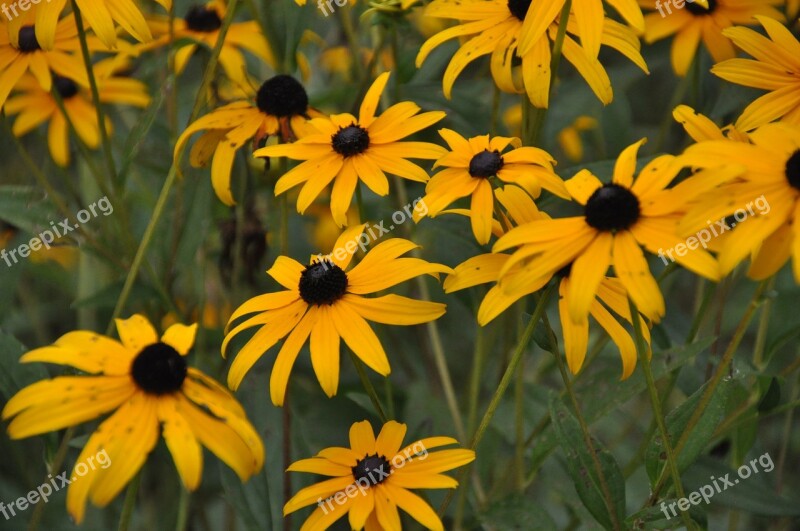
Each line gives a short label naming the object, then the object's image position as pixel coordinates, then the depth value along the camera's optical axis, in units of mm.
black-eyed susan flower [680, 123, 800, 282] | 906
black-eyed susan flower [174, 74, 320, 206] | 1030
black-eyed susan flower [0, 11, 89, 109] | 1036
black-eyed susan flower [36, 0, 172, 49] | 996
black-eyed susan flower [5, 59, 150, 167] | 1124
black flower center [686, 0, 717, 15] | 1065
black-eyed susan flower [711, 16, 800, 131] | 987
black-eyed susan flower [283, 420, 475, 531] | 940
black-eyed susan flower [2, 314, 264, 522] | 914
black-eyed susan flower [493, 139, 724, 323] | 911
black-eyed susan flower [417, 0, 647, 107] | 973
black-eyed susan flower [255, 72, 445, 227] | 990
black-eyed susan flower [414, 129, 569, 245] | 961
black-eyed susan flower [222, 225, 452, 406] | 953
